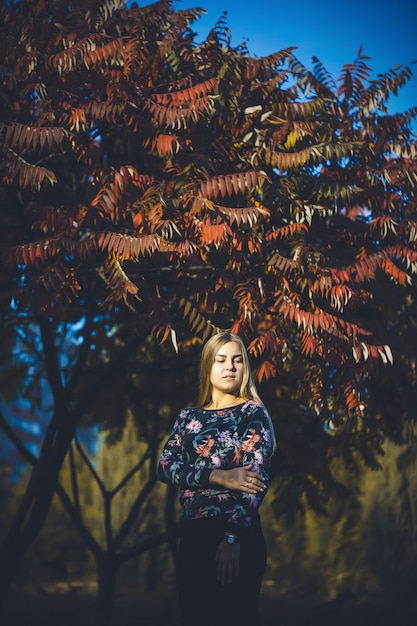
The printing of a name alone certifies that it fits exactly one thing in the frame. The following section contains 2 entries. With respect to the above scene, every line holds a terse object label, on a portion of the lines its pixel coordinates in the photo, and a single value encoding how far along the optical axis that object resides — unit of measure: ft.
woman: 12.42
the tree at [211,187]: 20.19
